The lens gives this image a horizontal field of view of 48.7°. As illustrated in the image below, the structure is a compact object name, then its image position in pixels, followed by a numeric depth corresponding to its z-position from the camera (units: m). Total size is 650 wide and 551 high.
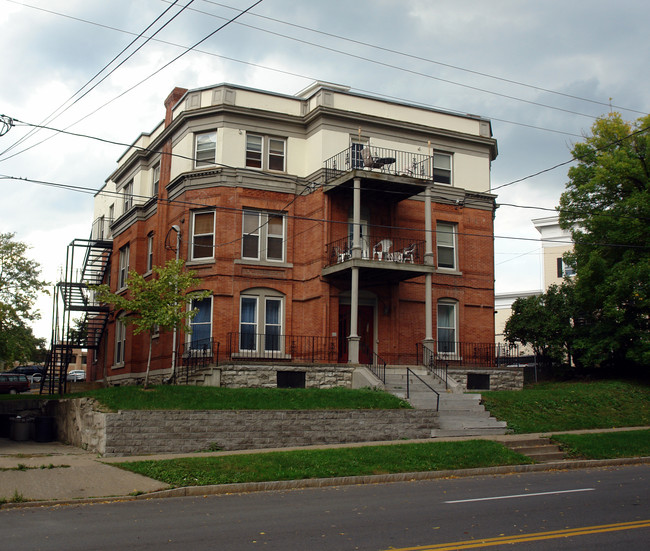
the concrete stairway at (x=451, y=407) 20.20
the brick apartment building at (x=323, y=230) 26.12
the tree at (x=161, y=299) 20.53
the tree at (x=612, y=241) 27.08
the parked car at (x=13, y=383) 45.25
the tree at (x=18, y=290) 45.81
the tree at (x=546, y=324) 29.77
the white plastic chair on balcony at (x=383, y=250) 25.94
